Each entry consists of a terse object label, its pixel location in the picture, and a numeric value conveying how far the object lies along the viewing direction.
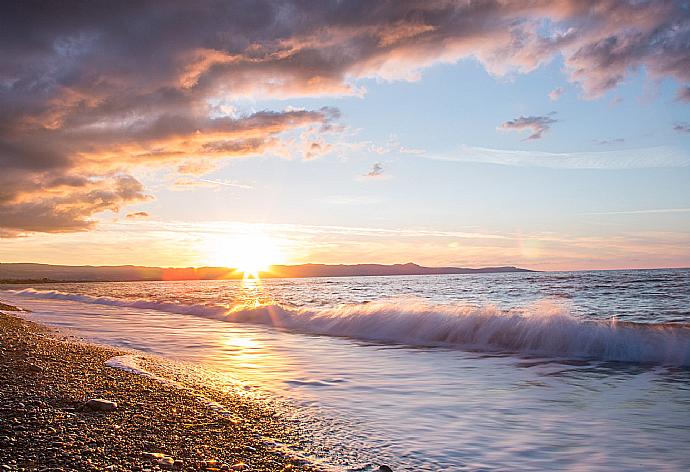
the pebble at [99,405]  4.47
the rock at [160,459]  3.17
